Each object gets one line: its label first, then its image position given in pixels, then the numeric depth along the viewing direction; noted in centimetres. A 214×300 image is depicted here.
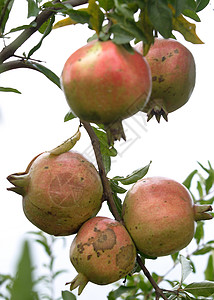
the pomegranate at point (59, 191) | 121
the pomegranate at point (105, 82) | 110
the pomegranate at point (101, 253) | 120
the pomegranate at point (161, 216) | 122
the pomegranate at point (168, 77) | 122
